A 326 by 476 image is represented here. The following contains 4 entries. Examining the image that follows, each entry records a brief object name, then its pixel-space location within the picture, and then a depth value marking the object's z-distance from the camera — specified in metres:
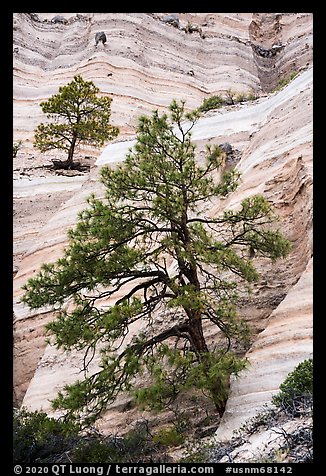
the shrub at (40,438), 17.74
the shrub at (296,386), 16.64
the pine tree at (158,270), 17.30
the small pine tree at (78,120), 34.91
